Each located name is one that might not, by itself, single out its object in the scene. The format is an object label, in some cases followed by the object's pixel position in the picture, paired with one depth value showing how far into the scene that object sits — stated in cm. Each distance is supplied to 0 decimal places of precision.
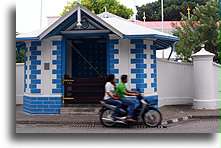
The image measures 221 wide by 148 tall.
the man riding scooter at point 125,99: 774
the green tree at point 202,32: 1470
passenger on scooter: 777
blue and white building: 995
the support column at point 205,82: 1102
